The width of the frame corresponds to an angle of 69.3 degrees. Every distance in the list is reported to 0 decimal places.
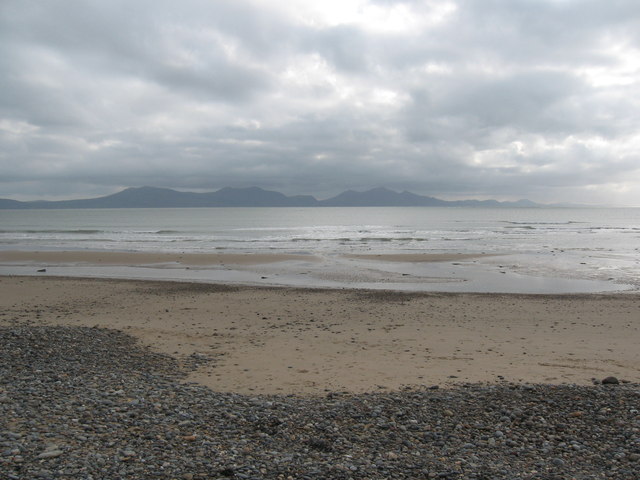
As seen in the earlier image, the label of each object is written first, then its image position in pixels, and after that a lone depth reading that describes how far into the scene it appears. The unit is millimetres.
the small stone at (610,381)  7726
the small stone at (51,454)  4598
